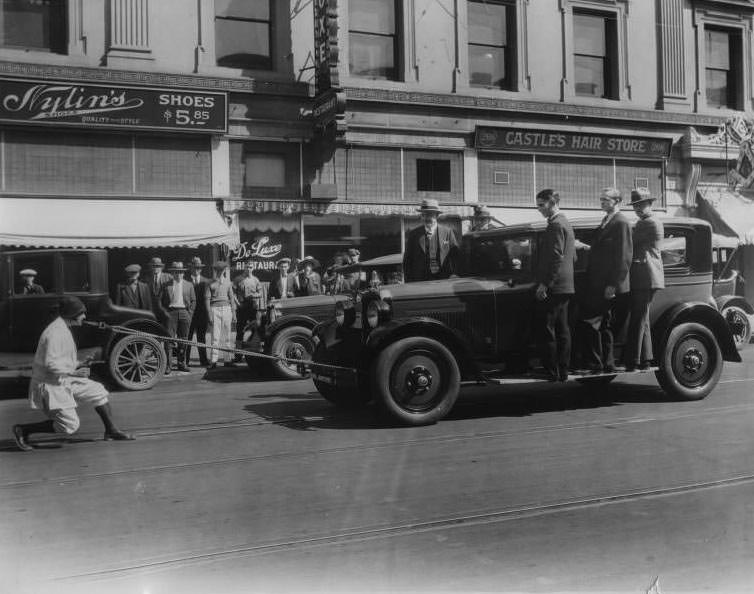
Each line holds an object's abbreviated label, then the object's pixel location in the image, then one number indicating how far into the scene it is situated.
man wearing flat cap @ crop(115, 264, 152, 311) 11.20
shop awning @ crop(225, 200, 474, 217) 15.10
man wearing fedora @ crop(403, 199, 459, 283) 8.19
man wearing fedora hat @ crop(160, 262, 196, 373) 11.99
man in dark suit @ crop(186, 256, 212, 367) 12.30
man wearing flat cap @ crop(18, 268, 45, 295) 9.52
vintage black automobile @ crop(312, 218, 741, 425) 6.93
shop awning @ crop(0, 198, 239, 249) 12.96
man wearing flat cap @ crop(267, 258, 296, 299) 12.81
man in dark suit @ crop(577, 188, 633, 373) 7.51
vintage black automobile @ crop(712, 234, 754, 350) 13.94
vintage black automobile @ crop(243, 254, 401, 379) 10.67
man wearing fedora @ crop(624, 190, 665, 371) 7.68
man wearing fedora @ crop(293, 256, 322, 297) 12.68
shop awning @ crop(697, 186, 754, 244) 17.59
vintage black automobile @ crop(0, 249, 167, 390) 9.41
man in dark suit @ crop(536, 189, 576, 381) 7.25
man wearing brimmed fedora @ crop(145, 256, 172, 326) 11.91
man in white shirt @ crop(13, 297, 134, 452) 6.23
